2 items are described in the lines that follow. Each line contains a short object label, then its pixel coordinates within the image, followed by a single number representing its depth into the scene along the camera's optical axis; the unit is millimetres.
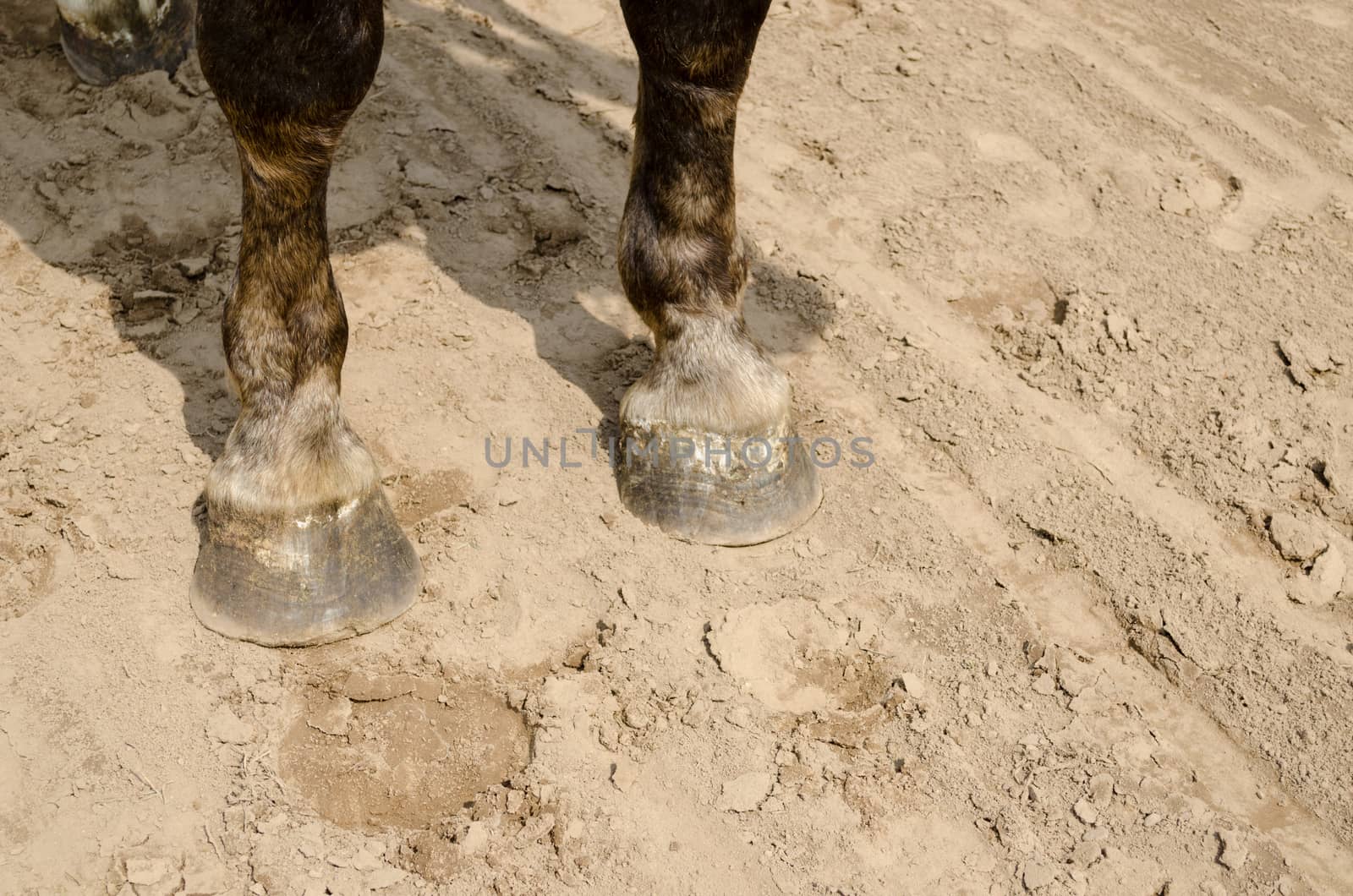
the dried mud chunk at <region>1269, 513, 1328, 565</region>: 2977
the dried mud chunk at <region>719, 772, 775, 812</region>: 2424
